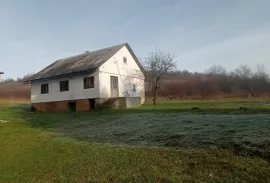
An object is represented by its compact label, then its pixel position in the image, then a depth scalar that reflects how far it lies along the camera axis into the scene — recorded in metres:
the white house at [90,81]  26.39
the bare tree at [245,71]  62.49
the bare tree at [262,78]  48.45
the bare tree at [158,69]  31.86
